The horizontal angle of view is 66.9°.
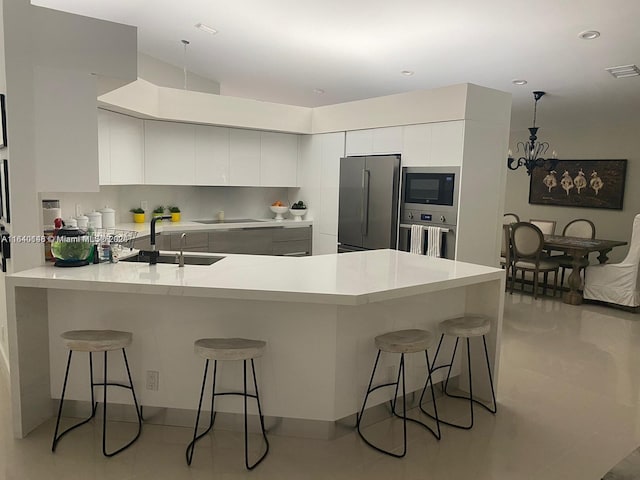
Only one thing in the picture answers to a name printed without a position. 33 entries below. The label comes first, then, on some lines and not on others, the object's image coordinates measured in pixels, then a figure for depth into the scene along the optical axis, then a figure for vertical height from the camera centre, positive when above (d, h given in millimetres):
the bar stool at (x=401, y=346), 2662 -840
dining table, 6129 -655
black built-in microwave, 4674 +86
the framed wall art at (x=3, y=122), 2773 +336
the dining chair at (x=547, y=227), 7656 -448
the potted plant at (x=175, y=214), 5871 -334
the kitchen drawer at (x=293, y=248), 6164 -742
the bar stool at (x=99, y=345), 2512 -841
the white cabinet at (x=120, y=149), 4574 +362
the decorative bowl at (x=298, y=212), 6414 -287
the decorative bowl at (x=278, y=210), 6441 -280
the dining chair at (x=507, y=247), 6672 -692
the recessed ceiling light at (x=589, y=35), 4320 +1487
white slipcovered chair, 5750 -976
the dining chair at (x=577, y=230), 6742 -483
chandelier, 6539 +540
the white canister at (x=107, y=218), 4828 -337
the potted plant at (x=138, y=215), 5578 -343
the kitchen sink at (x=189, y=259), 3330 -506
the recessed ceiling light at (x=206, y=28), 4836 +1609
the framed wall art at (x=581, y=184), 8031 +267
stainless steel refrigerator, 5168 -106
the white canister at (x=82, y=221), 4188 -327
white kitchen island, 2686 -814
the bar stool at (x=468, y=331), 2967 -833
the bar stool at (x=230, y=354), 2455 -843
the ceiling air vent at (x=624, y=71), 5223 +1431
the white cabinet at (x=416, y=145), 4875 +502
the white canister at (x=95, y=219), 4523 -329
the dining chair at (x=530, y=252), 6367 -730
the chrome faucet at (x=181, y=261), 2887 -448
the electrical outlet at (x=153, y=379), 2846 -1135
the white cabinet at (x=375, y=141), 5184 +577
